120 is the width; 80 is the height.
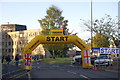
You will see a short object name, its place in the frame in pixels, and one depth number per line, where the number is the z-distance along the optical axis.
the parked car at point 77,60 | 35.79
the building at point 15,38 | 77.79
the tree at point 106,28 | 40.34
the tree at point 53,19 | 48.21
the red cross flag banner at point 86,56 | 24.31
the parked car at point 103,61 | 27.28
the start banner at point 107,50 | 22.32
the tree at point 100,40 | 41.89
